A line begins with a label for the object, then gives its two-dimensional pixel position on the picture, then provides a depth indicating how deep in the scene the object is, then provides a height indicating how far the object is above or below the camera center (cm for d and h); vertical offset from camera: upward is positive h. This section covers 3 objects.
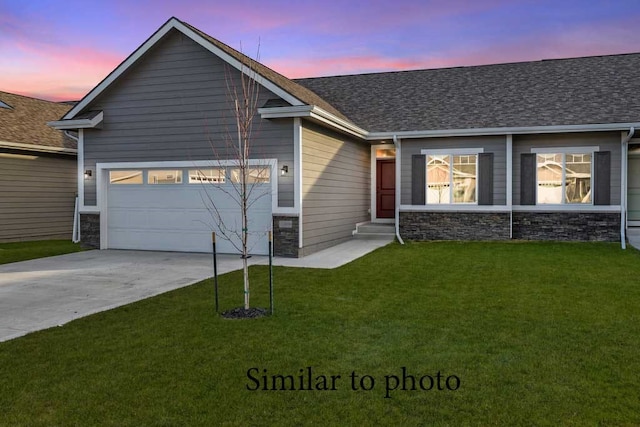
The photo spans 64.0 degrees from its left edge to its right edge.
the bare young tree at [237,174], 1166 +65
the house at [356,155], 1181 +123
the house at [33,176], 1509 +83
